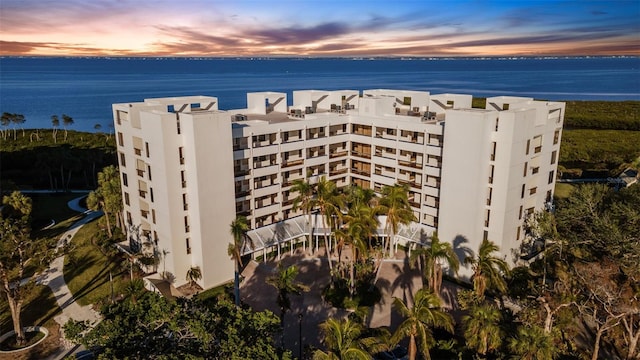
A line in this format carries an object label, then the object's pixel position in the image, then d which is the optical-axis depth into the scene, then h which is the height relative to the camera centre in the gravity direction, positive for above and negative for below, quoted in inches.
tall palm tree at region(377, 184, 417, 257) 1609.3 -473.6
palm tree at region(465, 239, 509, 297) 1416.1 -625.5
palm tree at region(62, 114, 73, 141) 4637.3 -478.6
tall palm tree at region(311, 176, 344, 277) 1670.8 -469.4
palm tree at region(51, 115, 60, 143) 4765.8 -617.2
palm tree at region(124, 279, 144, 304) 1530.5 -736.2
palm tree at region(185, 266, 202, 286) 1743.4 -778.2
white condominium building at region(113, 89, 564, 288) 1706.4 -393.2
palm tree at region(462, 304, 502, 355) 1158.3 -664.0
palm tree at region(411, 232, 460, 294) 1496.1 -616.9
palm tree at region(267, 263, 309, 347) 1379.2 -647.5
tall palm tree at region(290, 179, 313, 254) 1756.9 -474.7
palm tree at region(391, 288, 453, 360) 1090.1 -597.7
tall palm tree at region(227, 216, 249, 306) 1621.6 -637.5
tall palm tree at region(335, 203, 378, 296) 1531.7 -532.3
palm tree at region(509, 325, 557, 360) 1056.2 -639.2
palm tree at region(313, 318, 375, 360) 949.8 -588.8
